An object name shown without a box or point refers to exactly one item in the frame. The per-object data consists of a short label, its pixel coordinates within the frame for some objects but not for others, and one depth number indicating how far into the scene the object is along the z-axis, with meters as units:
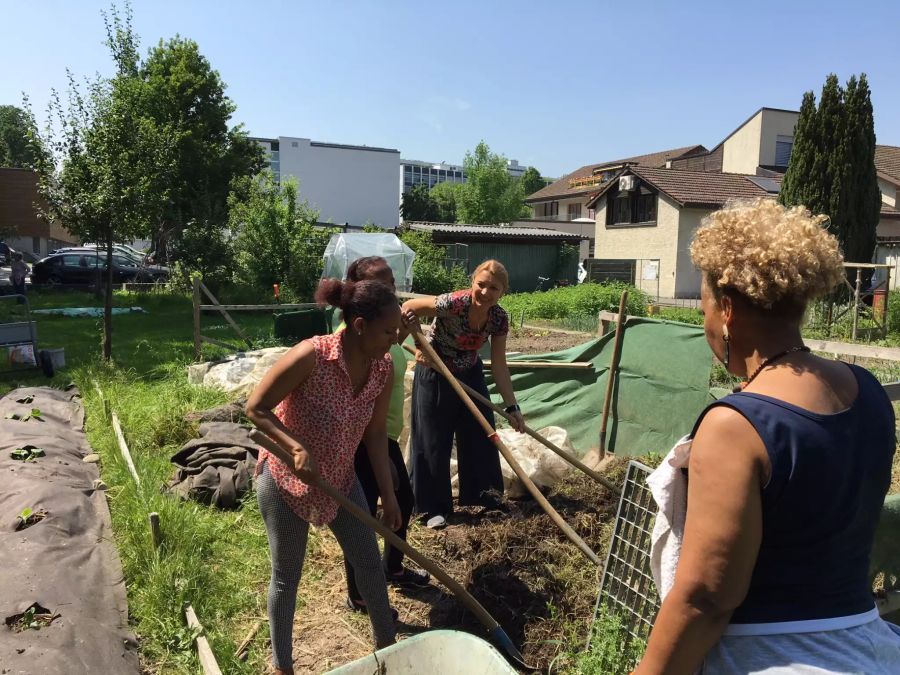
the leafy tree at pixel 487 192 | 51.59
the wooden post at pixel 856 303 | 12.79
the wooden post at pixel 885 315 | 13.93
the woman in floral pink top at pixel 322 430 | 2.34
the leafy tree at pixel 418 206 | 60.12
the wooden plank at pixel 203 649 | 2.81
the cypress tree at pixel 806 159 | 17.72
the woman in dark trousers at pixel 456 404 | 4.10
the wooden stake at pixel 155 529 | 3.69
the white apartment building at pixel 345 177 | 58.25
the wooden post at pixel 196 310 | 9.60
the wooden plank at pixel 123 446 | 4.86
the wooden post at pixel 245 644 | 3.11
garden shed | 25.41
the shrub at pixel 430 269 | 20.44
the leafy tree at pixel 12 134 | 65.25
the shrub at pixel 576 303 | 17.67
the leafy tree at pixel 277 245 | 17.95
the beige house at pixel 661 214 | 23.88
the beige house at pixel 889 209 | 21.84
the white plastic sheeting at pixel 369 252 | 17.20
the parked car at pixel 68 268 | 21.97
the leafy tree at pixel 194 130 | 22.31
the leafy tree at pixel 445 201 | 61.56
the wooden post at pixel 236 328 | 10.17
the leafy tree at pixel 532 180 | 74.38
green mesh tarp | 5.20
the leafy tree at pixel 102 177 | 10.18
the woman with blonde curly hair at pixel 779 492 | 1.14
